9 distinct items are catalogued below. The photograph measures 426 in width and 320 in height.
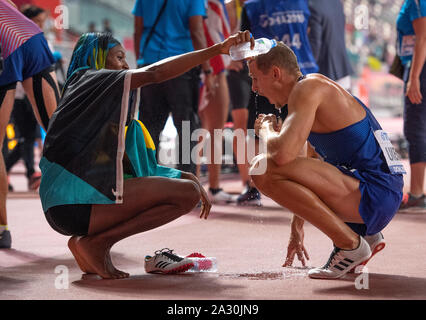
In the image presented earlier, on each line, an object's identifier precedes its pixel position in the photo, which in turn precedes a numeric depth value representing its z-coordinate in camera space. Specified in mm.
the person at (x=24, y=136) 15453
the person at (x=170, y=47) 11047
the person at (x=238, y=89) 13344
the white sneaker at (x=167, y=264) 6953
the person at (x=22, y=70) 8773
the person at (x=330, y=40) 11734
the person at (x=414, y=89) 11133
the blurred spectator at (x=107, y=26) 31253
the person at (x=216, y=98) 12422
